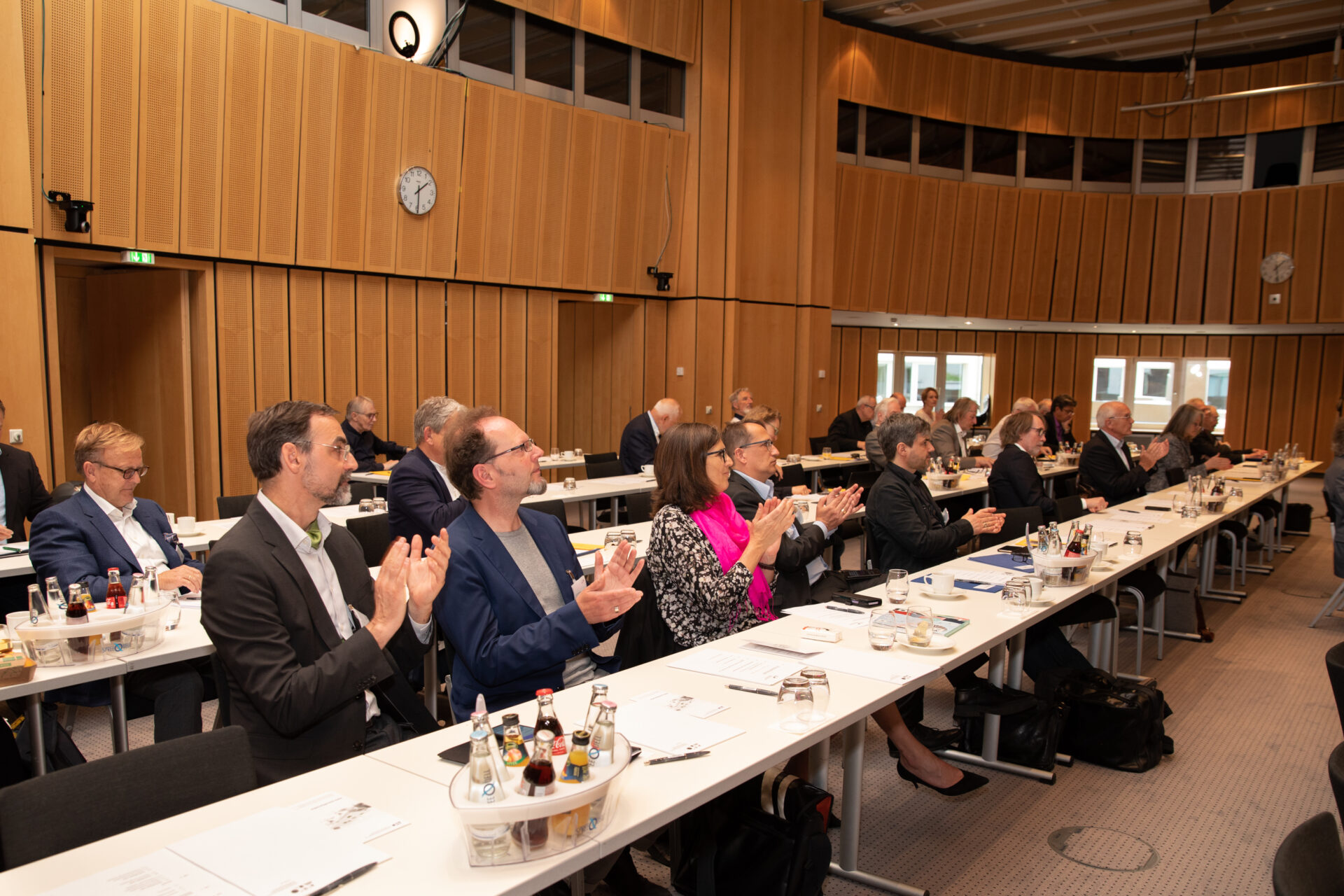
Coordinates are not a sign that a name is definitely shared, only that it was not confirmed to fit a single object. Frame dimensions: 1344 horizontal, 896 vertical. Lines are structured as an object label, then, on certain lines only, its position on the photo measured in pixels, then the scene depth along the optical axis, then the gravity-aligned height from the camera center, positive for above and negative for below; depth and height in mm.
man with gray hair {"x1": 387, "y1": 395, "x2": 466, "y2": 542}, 4531 -757
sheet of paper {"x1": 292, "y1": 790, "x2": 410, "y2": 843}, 1731 -941
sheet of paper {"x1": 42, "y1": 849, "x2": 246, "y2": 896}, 1505 -925
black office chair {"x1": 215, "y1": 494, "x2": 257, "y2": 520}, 5598 -1034
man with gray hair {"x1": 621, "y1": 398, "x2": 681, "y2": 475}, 8828 -809
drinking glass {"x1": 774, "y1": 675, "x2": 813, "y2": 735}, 2324 -913
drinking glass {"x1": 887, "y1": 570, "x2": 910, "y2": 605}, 3449 -894
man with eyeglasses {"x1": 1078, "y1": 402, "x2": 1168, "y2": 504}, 7262 -823
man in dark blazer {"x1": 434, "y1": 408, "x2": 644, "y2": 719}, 2592 -748
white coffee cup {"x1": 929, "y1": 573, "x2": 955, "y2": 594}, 3729 -934
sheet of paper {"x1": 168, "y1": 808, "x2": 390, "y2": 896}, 1541 -928
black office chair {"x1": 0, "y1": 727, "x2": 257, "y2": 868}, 1659 -901
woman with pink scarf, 3229 -760
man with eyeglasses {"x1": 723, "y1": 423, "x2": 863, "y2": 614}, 4039 -771
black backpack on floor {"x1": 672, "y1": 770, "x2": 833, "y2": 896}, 2498 -1384
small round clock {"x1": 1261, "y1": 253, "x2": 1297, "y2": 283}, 15156 +1651
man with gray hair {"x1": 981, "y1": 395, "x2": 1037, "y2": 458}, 9508 -908
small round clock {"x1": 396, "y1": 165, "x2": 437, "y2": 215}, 9000 +1551
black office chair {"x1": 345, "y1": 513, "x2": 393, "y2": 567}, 4887 -1034
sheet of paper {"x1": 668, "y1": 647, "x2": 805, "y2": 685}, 2691 -968
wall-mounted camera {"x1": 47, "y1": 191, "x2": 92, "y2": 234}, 6711 +948
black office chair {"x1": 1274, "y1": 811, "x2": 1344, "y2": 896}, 1380 -797
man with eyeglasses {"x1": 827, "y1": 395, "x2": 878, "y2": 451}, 11156 -902
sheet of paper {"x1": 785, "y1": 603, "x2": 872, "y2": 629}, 3324 -992
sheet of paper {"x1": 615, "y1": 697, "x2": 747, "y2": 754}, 2176 -950
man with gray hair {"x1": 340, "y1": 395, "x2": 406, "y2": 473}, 8406 -807
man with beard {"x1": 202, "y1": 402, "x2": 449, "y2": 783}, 2275 -738
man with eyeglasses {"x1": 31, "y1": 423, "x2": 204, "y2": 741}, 3346 -828
